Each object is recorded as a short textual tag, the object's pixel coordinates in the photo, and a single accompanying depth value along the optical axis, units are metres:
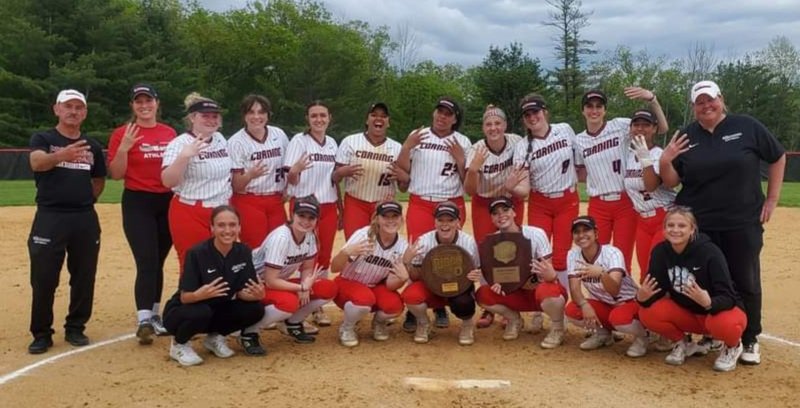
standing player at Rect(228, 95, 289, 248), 5.57
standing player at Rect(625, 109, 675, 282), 5.22
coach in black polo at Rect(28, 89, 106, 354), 4.98
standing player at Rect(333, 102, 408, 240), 5.84
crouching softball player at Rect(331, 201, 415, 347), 5.25
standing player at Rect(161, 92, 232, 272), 5.12
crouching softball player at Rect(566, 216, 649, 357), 4.92
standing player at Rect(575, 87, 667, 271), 5.50
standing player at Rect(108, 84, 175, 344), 5.26
